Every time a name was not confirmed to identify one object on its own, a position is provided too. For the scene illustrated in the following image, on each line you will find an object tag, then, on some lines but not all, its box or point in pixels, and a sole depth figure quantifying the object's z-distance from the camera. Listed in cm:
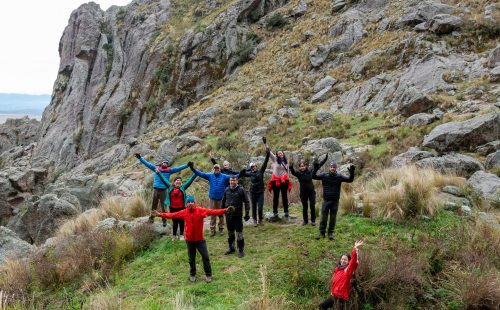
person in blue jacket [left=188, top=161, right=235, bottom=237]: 988
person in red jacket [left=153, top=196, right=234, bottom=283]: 763
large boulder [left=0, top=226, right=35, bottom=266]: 1089
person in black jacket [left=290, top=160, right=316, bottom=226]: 991
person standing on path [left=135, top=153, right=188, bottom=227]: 1088
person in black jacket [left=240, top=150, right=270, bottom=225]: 1044
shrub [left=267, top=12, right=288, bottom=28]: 3975
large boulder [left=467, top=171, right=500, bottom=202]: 1003
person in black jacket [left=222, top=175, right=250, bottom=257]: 865
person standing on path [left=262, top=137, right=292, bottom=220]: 1048
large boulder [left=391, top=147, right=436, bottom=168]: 1365
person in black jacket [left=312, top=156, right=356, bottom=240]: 887
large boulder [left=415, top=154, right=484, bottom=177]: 1185
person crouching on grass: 618
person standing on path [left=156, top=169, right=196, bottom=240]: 959
